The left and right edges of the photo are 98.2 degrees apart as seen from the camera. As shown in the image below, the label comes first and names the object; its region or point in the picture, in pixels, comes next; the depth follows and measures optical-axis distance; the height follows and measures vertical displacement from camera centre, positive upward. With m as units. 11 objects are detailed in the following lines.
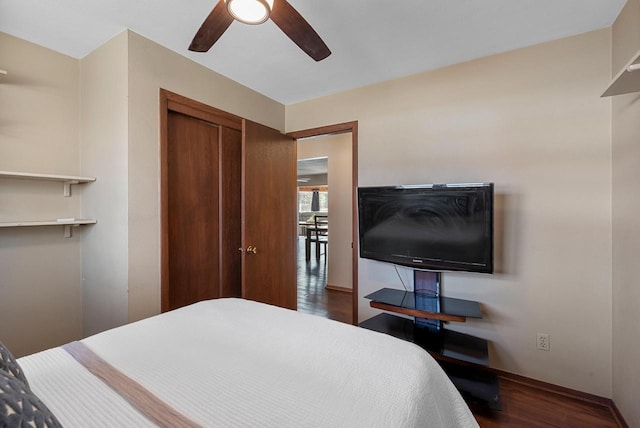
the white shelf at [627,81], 1.09 +0.58
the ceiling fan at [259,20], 1.22 +0.91
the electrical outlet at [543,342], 1.97 -0.93
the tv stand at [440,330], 1.84 -0.94
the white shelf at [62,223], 1.71 -0.06
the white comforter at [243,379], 0.73 -0.53
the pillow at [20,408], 0.42 -0.31
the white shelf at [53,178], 1.73 +0.24
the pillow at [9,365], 0.60 -0.34
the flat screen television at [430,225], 1.93 -0.10
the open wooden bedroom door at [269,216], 2.59 -0.03
